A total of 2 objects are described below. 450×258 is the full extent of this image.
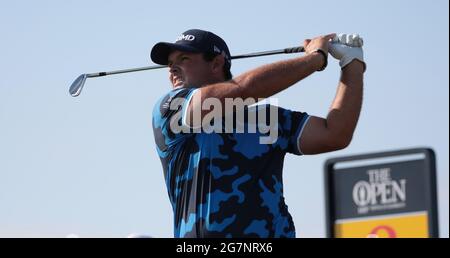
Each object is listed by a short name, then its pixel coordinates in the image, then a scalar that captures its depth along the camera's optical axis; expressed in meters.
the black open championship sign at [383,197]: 21.23
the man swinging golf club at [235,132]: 14.89
